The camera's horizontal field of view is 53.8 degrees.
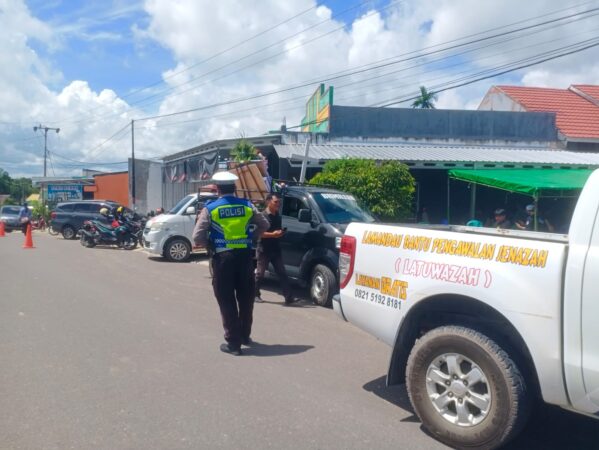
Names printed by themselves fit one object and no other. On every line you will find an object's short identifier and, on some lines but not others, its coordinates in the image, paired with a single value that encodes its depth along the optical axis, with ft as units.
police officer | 20.40
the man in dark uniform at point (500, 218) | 36.24
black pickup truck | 30.53
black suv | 79.20
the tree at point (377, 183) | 42.80
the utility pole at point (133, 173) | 114.32
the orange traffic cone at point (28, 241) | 63.82
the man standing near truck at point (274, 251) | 30.64
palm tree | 133.95
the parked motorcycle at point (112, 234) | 63.67
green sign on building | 70.85
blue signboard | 143.13
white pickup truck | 11.50
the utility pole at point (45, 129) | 182.94
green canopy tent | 40.88
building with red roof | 74.90
